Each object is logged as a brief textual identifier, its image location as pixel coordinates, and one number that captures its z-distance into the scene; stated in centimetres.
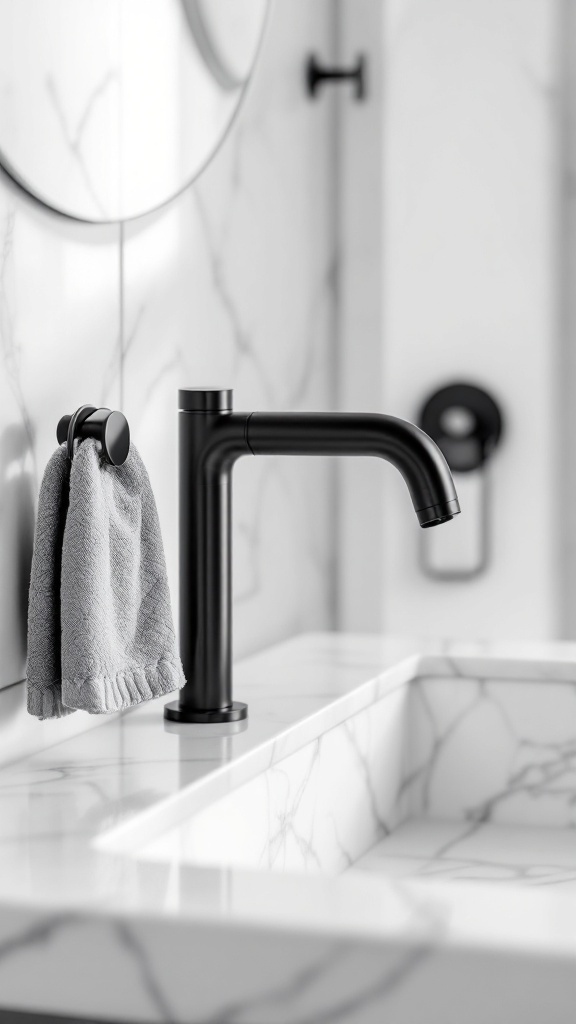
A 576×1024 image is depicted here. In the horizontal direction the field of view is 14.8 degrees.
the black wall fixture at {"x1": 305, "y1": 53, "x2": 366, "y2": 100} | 165
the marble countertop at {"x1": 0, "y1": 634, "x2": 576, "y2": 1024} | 95
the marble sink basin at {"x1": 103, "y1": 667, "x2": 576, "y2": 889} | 128
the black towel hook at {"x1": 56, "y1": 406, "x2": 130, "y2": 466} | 120
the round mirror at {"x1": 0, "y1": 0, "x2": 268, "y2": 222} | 120
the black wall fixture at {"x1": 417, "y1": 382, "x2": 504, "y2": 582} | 171
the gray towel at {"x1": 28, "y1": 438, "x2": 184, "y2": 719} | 117
